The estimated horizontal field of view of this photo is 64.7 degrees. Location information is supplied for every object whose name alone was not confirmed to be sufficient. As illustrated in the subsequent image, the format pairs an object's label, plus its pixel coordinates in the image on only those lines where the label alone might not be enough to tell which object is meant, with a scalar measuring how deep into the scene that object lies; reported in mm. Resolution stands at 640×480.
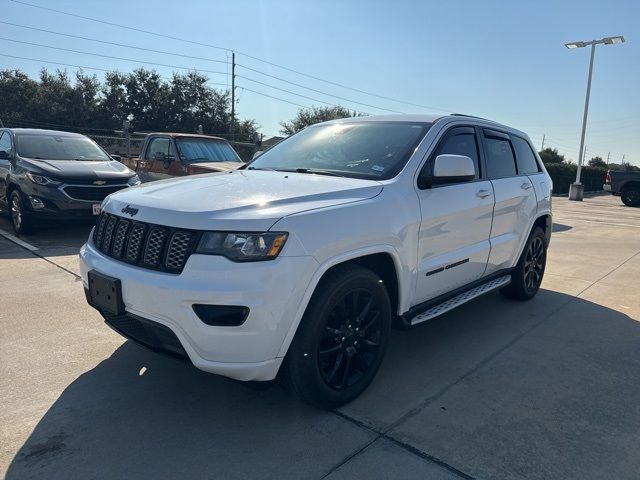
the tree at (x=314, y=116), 56375
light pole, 21655
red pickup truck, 9734
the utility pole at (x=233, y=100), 49831
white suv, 2518
